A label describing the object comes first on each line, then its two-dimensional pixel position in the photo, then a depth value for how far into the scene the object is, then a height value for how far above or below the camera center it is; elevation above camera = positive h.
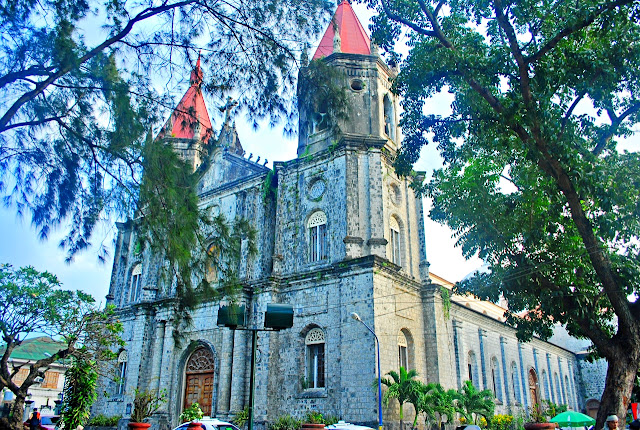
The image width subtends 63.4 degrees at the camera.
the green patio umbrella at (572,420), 14.02 -0.50
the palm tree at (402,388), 16.39 +0.36
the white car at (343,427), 11.40 -0.58
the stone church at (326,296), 18.16 +3.86
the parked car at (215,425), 13.15 -0.63
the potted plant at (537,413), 25.83 -0.65
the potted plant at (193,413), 17.59 -0.46
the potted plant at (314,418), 16.88 -0.56
